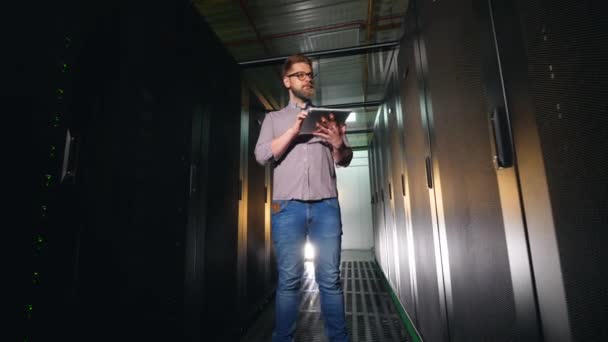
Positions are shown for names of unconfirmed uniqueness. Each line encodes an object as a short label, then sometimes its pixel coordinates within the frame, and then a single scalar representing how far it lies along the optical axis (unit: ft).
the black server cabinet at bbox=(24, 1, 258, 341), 2.36
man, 4.13
